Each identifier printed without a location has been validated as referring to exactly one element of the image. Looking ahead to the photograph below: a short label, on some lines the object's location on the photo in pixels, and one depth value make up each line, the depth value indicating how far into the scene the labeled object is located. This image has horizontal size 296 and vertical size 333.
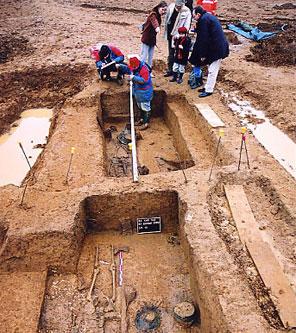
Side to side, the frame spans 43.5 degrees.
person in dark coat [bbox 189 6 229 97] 7.49
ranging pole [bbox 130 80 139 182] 5.61
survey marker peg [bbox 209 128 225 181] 5.62
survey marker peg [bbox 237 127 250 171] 5.62
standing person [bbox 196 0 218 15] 10.98
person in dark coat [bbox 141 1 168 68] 8.34
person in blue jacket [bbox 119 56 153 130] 7.79
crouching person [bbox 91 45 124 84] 8.72
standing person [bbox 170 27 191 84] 8.08
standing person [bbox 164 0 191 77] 8.19
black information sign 5.56
